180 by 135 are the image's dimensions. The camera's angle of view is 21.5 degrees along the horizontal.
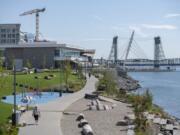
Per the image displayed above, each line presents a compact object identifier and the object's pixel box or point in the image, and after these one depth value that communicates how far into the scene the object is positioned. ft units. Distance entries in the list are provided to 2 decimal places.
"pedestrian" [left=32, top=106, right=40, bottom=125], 83.17
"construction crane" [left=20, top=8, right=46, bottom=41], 593.05
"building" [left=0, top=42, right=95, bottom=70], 363.97
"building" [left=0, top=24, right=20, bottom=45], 526.98
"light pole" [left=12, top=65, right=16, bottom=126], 78.38
